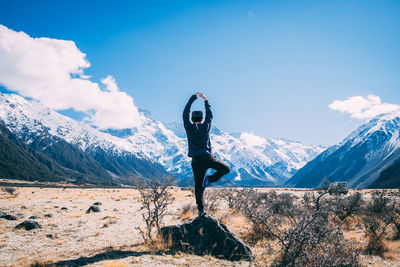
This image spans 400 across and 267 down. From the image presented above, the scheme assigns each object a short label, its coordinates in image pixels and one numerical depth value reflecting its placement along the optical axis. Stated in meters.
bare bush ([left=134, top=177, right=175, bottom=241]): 7.72
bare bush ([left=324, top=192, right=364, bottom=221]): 12.65
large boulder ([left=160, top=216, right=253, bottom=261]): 5.93
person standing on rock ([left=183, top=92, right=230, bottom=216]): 5.93
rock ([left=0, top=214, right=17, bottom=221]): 11.73
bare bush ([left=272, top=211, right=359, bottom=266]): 4.84
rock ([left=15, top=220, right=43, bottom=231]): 9.48
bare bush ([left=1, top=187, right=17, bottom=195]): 32.81
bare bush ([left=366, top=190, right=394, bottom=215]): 13.89
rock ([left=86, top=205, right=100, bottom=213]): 15.91
